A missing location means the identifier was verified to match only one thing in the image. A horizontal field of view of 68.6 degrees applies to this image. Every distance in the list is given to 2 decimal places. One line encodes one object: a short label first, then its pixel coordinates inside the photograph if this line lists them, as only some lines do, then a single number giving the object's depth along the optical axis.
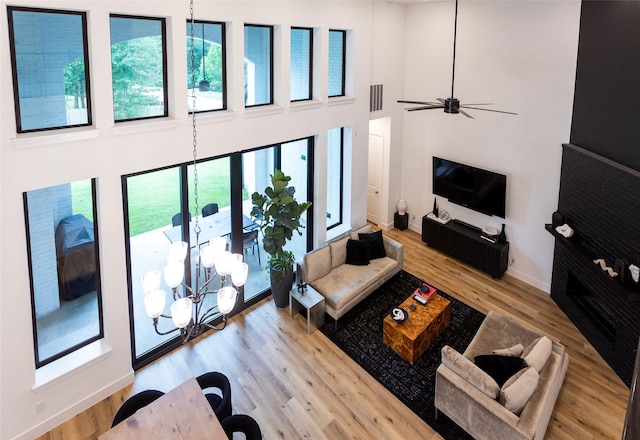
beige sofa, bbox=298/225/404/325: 7.00
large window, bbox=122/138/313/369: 5.75
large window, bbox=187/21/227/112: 5.75
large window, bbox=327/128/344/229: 8.27
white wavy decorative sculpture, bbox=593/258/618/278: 5.83
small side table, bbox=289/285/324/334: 6.74
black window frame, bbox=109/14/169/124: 5.21
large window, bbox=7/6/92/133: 4.39
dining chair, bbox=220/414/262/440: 4.52
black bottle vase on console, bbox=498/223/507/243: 8.15
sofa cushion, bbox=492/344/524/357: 5.29
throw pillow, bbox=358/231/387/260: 7.91
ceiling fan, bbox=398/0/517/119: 5.50
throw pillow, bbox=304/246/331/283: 7.24
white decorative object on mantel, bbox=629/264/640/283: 5.49
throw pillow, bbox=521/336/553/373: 5.07
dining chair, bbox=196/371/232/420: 4.81
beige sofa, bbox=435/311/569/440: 4.60
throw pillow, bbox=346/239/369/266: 7.77
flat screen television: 7.96
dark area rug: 5.60
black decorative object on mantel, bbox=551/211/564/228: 7.02
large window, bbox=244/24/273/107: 6.44
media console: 8.07
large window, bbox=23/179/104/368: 4.88
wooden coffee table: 6.19
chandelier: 3.55
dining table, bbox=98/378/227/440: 4.27
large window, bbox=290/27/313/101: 7.13
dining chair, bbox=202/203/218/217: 6.44
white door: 9.58
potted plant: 6.63
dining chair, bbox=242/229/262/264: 7.11
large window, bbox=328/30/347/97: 7.75
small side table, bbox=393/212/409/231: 9.89
